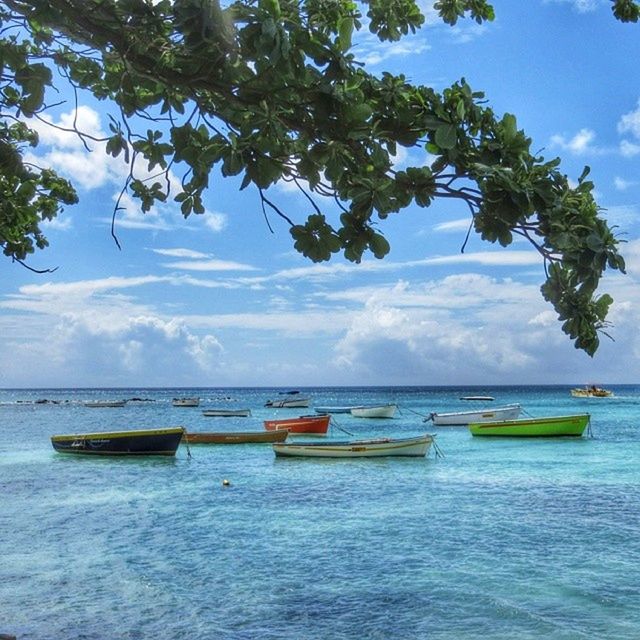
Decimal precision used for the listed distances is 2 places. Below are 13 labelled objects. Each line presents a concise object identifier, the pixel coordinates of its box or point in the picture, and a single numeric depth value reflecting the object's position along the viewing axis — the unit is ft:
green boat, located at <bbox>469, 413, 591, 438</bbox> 127.03
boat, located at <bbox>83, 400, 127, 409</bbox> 293.02
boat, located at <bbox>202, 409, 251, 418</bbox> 219.61
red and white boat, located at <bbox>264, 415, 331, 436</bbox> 141.38
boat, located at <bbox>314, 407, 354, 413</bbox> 224.70
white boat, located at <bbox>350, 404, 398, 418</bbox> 206.59
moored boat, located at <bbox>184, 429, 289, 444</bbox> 119.75
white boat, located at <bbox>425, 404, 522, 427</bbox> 154.61
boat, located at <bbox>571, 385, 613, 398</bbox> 352.90
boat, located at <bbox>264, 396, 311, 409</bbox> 288.71
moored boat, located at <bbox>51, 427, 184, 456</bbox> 101.14
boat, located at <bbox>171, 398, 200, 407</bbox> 302.04
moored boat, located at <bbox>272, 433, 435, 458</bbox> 93.61
